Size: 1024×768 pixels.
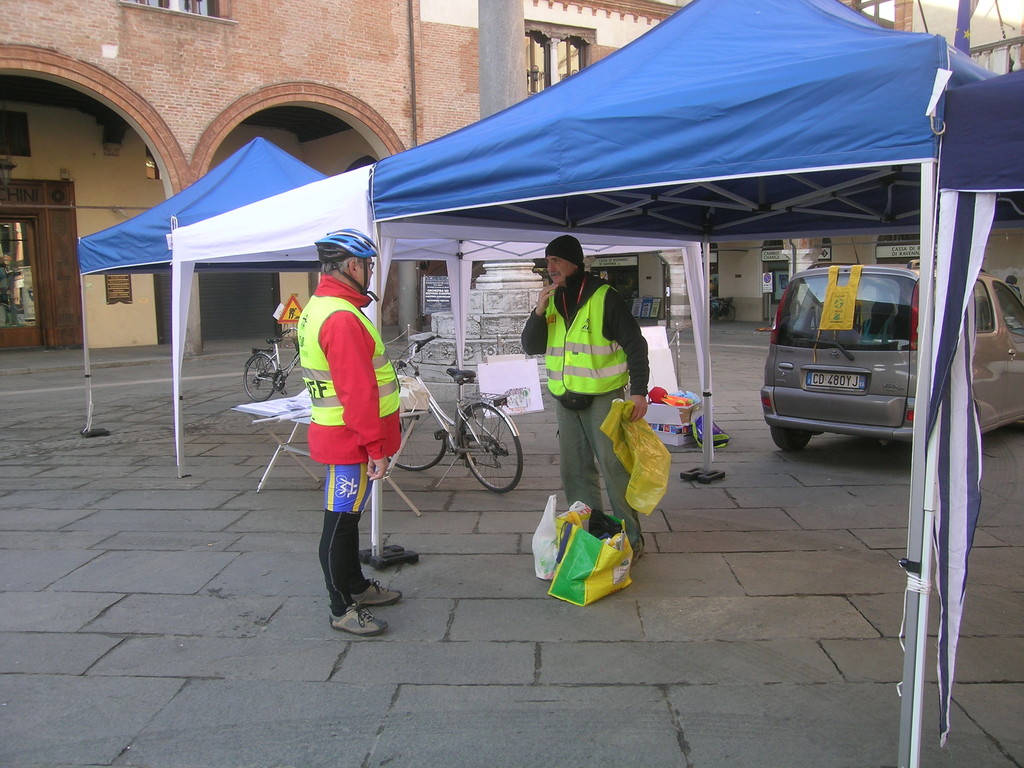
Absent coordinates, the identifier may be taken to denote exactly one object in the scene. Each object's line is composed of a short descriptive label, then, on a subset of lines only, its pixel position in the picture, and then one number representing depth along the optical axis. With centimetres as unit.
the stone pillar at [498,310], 1066
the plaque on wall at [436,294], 1427
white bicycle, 596
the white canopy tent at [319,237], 428
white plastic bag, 406
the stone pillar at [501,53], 947
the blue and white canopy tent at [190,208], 714
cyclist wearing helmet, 329
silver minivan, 603
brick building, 1556
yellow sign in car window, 535
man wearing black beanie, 404
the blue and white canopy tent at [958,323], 218
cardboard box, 726
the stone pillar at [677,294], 2712
